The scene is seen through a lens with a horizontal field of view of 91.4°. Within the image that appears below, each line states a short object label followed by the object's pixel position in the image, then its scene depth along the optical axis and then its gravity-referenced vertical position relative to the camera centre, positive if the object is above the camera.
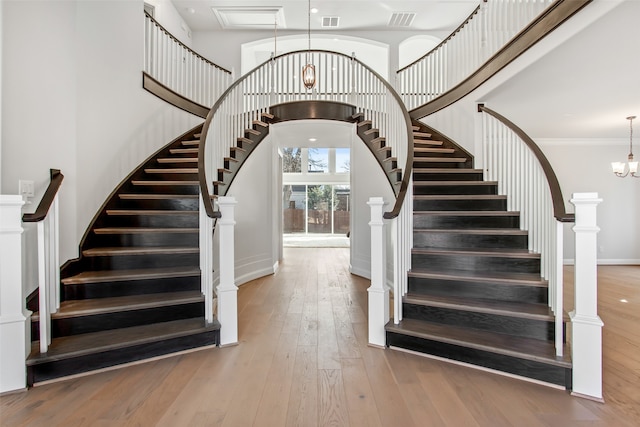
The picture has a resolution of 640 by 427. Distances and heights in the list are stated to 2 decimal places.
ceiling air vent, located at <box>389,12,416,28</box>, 6.69 +4.20
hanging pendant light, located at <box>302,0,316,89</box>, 5.14 +2.23
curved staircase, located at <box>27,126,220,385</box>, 2.02 -0.61
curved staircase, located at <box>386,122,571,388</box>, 1.99 -0.64
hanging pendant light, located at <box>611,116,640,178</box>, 4.88 +0.70
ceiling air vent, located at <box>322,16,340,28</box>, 6.81 +4.21
